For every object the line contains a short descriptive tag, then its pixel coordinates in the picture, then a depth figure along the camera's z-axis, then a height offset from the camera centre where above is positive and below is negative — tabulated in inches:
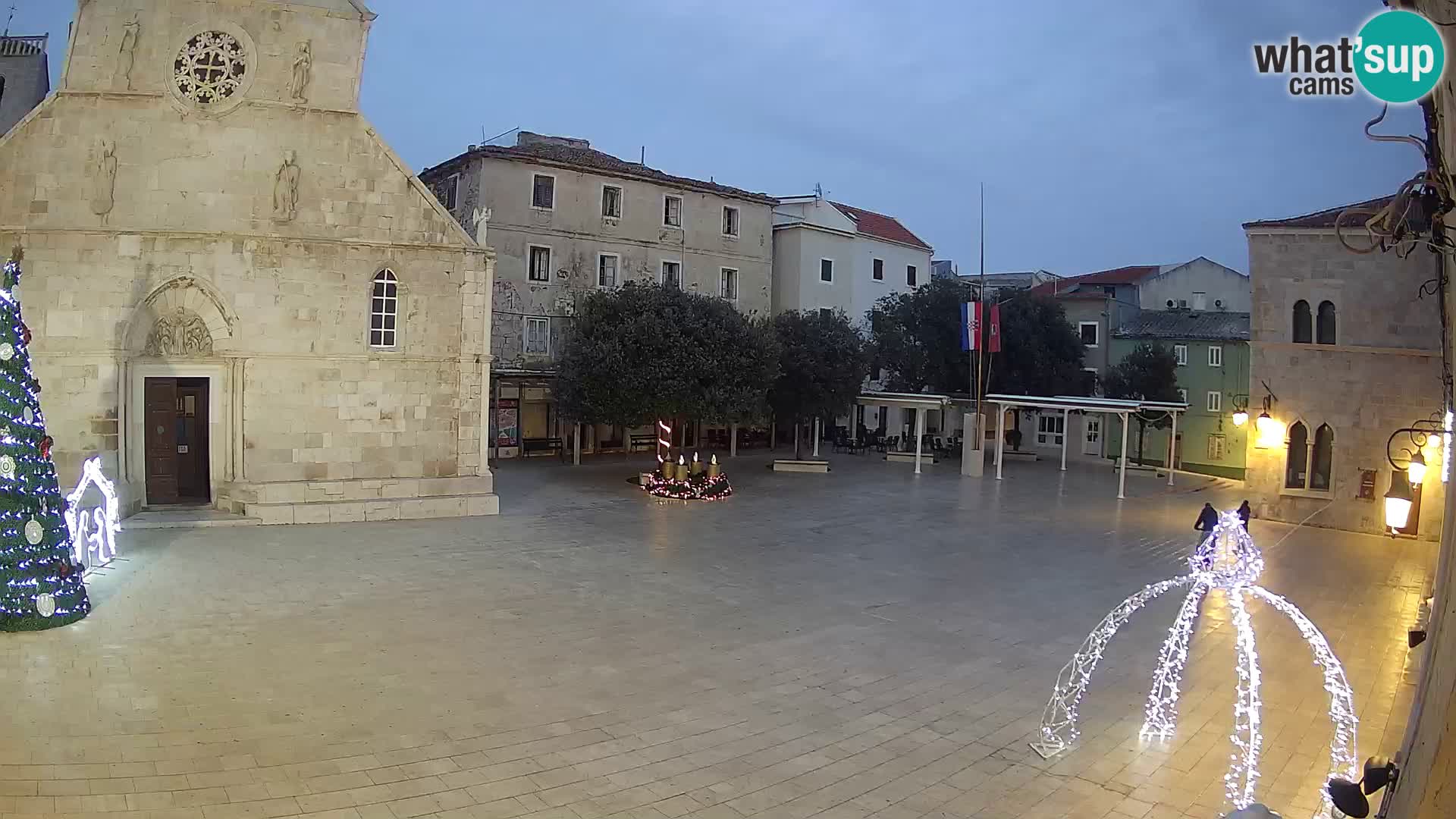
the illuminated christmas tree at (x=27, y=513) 411.2 -63.4
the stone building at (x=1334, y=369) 799.7 +22.0
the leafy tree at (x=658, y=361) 999.0 +23.2
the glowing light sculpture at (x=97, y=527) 539.5 -92.4
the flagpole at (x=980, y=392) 1202.0 -5.7
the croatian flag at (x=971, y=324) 1209.4 +82.7
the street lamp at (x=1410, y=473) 444.8 -47.2
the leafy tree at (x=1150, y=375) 1643.7 +26.8
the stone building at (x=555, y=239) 1288.1 +210.4
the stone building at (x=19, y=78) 1230.3 +387.4
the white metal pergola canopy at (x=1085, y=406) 1081.4 -19.4
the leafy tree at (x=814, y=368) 1283.2 +23.7
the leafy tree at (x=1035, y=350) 1566.2 +64.8
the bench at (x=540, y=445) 1330.0 -93.5
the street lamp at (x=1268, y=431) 847.7 -34.7
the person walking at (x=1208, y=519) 683.4 -93.2
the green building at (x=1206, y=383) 1699.1 +15.3
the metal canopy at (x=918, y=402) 1256.7 -20.5
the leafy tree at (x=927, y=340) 1523.1 +76.5
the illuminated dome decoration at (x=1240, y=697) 303.7 -118.9
